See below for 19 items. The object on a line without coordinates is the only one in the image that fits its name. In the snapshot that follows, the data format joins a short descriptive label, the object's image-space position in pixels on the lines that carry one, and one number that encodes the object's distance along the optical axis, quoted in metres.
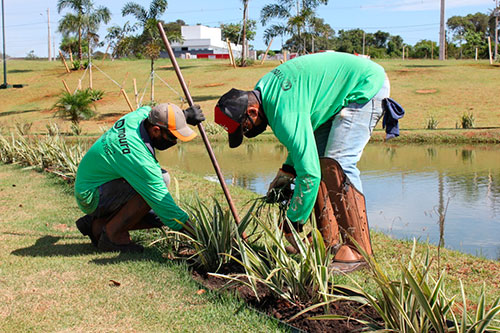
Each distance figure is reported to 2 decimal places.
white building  100.08
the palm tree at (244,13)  40.22
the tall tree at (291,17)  33.38
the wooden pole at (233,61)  40.63
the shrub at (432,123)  17.78
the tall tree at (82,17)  41.44
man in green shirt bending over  4.08
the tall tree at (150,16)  26.89
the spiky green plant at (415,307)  2.72
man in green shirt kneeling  4.66
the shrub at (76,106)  20.05
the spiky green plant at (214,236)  4.39
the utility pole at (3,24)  33.24
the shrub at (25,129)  17.31
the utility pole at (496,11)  49.36
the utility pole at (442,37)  46.81
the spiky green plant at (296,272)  3.48
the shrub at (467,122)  17.14
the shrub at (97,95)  29.62
